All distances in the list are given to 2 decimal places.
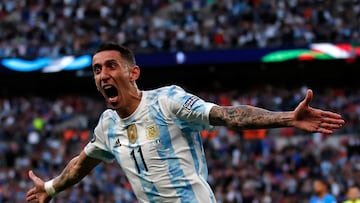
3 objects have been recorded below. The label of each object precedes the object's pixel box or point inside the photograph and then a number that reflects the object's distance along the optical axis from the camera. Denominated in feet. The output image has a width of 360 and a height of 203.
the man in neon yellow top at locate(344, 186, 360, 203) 33.35
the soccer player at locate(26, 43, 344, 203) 15.48
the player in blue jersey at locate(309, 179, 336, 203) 34.81
